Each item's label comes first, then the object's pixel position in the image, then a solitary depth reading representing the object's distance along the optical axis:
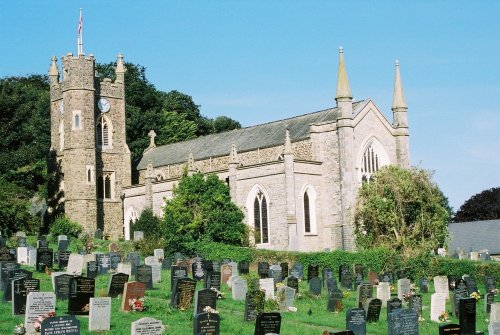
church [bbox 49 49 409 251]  45.41
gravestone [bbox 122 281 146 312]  20.91
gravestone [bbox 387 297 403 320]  21.30
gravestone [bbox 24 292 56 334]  17.53
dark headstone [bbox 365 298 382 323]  21.66
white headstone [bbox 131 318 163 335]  15.82
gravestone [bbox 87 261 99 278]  27.70
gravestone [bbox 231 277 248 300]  24.67
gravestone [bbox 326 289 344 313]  23.68
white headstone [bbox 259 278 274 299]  24.61
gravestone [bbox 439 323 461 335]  16.62
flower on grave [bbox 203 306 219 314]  17.94
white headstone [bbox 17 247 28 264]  31.77
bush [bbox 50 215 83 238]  47.16
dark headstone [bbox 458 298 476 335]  20.17
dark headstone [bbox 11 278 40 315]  19.88
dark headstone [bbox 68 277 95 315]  20.12
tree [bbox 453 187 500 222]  75.12
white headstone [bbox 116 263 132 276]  27.27
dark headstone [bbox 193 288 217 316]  20.08
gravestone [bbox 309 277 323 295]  27.31
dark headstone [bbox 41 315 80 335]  15.23
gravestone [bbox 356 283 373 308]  24.47
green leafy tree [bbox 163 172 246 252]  41.81
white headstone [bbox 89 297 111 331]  18.08
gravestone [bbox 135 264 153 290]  26.14
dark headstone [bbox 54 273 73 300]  22.19
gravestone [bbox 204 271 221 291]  26.66
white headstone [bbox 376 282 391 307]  26.20
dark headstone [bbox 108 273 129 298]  23.08
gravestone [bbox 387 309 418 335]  17.95
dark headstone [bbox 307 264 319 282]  32.50
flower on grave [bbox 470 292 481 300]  24.36
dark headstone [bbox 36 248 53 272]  28.72
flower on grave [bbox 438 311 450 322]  22.06
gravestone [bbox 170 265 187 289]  27.12
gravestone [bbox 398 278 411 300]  27.30
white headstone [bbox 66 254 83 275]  27.55
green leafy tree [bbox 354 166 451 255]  41.84
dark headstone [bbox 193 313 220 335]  17.19
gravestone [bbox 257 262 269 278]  32.33
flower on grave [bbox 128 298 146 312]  20.80
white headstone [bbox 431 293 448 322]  22.72
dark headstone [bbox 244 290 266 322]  20.67
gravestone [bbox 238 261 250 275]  34.62
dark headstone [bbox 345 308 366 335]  18.83
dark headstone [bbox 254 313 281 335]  17.55
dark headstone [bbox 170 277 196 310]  21.67
